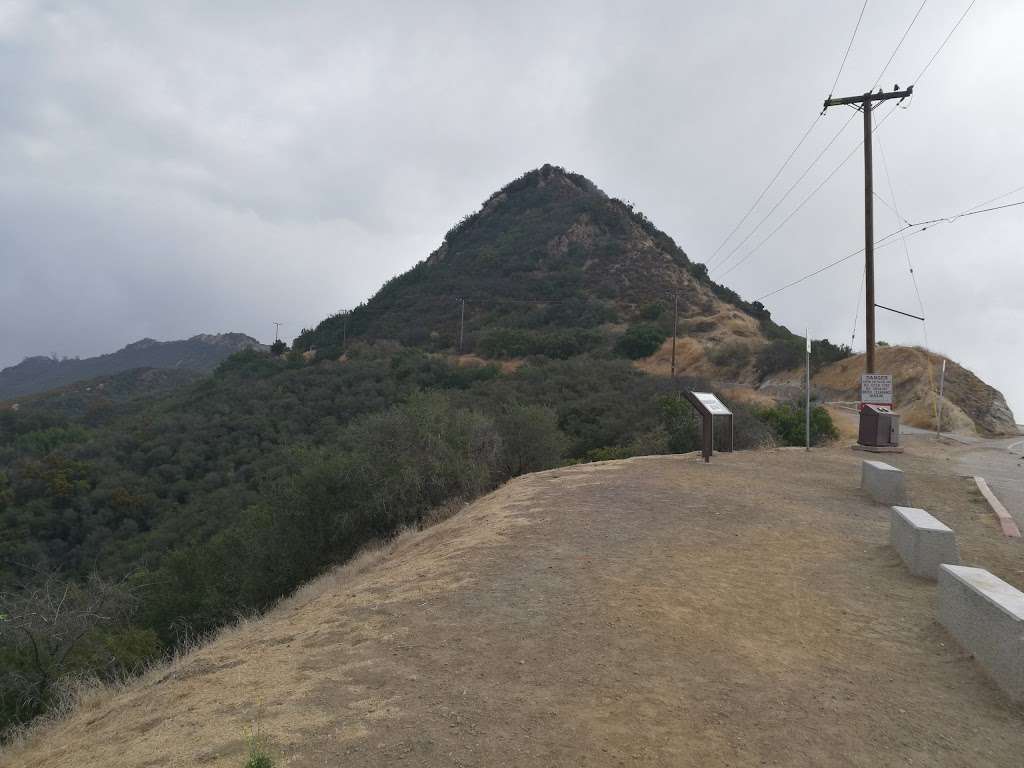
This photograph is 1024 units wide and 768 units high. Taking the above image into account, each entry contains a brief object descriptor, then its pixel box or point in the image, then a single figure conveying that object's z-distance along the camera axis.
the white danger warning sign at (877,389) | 15.12
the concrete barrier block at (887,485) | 9.45
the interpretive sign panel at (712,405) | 13.34
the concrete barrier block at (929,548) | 6.05
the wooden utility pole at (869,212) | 17.69
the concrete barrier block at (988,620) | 3.86
